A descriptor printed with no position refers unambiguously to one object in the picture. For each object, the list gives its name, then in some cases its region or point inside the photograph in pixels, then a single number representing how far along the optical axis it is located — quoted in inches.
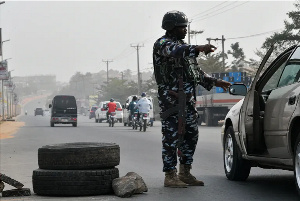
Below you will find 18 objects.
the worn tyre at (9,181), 314.8
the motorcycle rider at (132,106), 1481.4
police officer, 338.3
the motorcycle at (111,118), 1755.4
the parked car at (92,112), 3484.5
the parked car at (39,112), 5718.5
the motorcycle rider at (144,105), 1344.7
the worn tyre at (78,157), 316.2
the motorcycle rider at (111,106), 1677.7
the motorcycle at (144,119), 1360.7
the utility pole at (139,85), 3672.0
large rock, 310.2
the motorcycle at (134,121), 1488.9
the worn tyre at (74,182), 310.8
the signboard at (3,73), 1897.1
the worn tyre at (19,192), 322.3
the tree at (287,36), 2174.0
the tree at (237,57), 3585.1
